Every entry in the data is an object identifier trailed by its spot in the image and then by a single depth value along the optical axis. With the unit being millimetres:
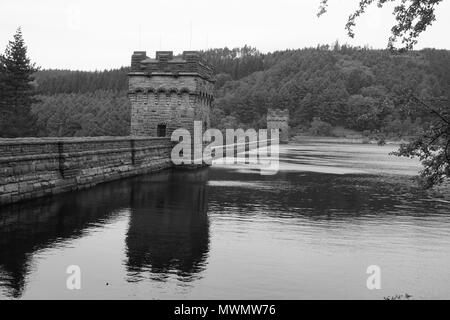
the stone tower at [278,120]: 100062
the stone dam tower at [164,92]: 29172
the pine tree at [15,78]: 49219
